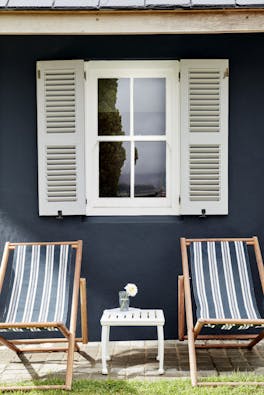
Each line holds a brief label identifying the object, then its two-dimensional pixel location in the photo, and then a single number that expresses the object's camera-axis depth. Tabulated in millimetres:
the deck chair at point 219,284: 5211
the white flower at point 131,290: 5512
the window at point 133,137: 5949
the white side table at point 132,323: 5117
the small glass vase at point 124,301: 5504
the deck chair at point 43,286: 5176
